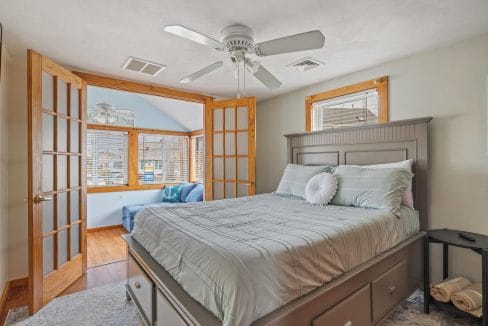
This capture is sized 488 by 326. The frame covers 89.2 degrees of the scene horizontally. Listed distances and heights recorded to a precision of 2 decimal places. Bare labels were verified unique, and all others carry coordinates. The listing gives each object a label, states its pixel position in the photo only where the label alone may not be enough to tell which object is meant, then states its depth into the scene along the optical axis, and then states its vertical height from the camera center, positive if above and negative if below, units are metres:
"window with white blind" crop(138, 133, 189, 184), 5.82 +0.09
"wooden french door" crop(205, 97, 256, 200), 3.64 +0.22
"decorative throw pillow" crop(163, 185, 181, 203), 5.36 -0.70
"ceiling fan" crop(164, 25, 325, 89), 1.62 +0.83
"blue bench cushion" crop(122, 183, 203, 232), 4.52 -0.71
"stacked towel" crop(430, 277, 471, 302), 2.00 -1.04
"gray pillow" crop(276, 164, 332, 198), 2.81 -0.19
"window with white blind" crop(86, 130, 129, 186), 5.13 +0.12
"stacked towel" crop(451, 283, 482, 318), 1.86 -1.06
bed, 1.12 -0.55
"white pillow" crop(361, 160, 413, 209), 2.28 -0.05
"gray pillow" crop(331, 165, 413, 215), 2.08 -0.23
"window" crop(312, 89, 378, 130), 3.02 +0.68
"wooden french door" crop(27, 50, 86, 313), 2.13 -0.16
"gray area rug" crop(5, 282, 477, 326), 1.99 -1.29
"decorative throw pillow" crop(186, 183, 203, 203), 4.69 -0.63
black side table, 1.75 -0.66
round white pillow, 2.38 -0.27
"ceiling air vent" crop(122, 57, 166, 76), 2.64 +1.08
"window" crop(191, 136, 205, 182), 6.29 +0.12
